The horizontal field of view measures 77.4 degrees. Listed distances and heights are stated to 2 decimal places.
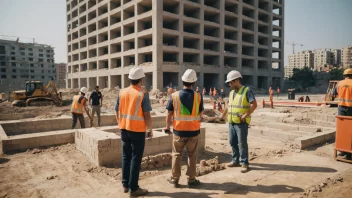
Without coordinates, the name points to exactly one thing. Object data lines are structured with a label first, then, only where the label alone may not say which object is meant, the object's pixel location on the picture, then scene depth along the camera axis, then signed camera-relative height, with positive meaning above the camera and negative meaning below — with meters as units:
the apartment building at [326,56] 127.77 +20.27
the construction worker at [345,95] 4.65 -0.10
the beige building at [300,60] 135.62 +19.80
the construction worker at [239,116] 3.93 -0.46
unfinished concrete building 27.53 +7.52
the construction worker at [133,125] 3.13 -0.48
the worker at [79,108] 7.26 -0.51
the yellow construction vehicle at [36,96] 17.75 -0.24
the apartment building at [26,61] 70.44 +11.00
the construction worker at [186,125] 3.29 -0.50
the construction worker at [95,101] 8.39 -0.33
